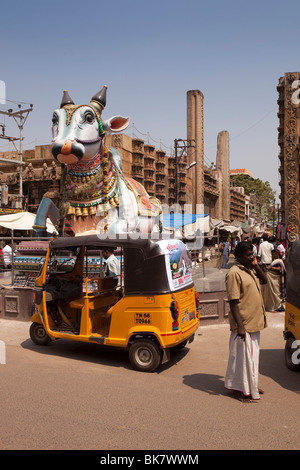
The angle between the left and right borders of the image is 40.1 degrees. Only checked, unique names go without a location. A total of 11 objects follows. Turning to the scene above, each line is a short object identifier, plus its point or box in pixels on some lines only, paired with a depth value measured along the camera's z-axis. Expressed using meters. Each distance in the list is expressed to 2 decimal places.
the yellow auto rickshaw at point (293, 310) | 5.62
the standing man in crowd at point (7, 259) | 14.56
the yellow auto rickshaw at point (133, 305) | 5.78
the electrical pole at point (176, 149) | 23.50
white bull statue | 9.60
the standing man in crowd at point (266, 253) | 10.76
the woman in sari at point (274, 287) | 9.74
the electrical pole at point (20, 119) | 27.58
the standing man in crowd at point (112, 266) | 8.54
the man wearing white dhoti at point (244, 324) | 4.62
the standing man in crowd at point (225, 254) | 19.44
